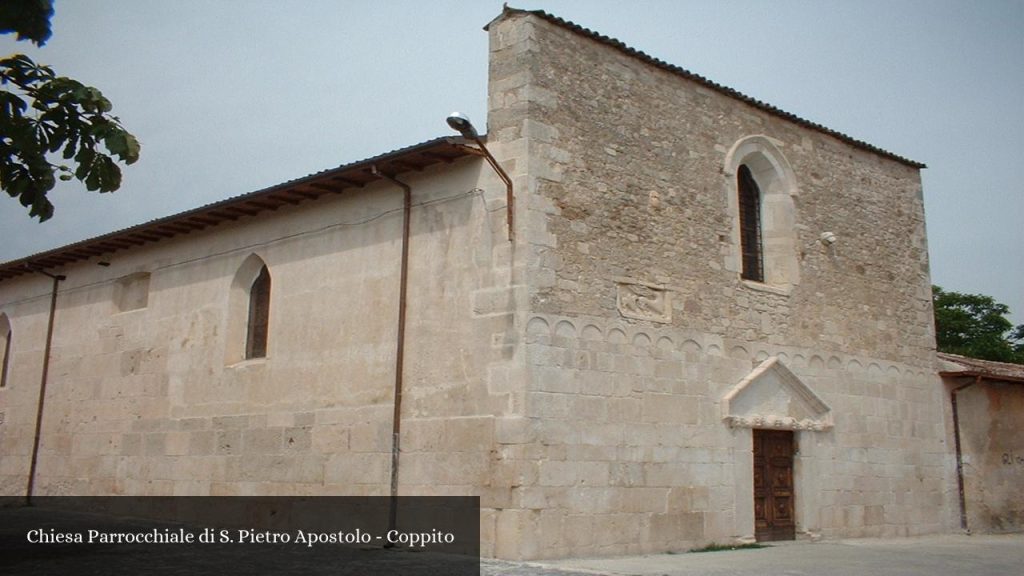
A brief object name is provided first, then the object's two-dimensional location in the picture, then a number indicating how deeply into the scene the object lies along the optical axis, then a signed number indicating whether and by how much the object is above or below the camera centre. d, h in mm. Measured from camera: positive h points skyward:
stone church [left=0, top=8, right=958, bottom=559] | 10844 +2020
